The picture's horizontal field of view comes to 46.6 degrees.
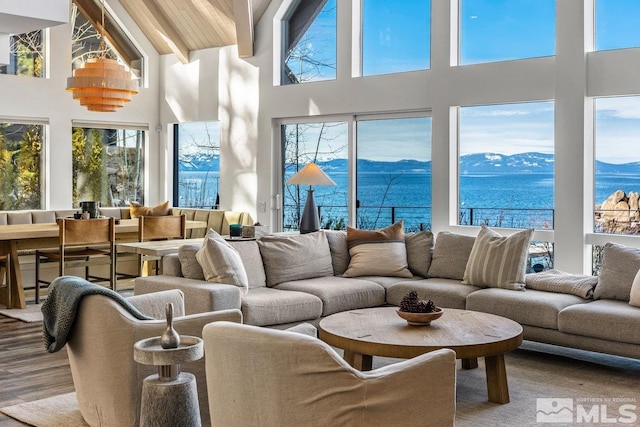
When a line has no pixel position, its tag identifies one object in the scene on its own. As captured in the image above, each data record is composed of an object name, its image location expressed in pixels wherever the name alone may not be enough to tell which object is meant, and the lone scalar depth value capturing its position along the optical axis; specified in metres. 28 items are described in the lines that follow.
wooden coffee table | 3.98
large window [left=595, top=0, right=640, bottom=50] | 6.20
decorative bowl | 4.35
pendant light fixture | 7.08
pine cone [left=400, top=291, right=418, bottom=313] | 4.40
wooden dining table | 7.02
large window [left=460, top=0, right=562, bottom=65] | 6.73
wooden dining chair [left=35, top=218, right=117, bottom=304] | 7.18
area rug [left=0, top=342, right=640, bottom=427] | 3.92
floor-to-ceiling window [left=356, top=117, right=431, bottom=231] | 7.68
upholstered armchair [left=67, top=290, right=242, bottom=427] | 3.49
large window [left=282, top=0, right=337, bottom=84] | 8.48
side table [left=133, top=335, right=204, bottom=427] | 2.57
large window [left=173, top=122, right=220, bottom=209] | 9.91
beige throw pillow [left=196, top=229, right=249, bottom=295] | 5.34
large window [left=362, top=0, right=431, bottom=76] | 7.63
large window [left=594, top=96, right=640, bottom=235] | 6.23
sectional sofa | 5.04
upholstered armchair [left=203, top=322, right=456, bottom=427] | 2.50
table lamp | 6.97
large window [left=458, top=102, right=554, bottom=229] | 6.76
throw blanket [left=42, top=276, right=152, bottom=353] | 3.59
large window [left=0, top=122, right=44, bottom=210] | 9.12
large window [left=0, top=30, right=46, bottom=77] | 9.16
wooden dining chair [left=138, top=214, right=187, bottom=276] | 7.79
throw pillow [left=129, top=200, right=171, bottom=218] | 8.90
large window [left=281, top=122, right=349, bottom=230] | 8.34
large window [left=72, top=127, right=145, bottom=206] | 9.80
